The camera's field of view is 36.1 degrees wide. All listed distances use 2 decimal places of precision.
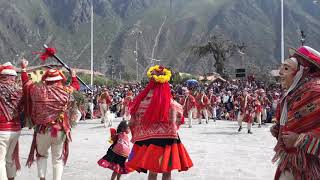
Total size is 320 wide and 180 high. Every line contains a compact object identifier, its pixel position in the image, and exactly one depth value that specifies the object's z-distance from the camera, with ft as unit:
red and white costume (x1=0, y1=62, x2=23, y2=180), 22.71
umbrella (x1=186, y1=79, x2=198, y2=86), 63.26
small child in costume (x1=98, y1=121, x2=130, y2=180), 26.62
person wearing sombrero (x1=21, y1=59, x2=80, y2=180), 23.25
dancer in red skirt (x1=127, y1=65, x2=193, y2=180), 21.38
